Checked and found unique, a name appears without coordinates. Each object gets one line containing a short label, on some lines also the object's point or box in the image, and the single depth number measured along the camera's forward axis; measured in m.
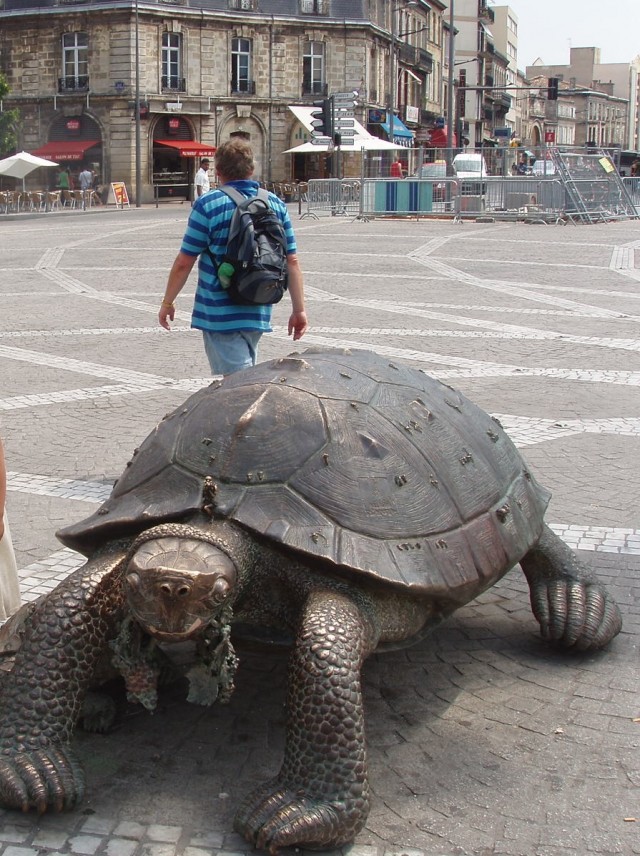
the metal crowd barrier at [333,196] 33.78
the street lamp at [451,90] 48.26
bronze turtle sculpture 2.87
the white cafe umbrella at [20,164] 38.13
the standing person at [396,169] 36.75
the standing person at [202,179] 33.28
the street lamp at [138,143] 48.88
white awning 37.59
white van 36.25
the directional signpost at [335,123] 31.84
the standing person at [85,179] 45.81
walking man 5.68
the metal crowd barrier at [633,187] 33.50
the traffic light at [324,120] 31.83
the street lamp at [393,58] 54.48
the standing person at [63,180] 47.66
